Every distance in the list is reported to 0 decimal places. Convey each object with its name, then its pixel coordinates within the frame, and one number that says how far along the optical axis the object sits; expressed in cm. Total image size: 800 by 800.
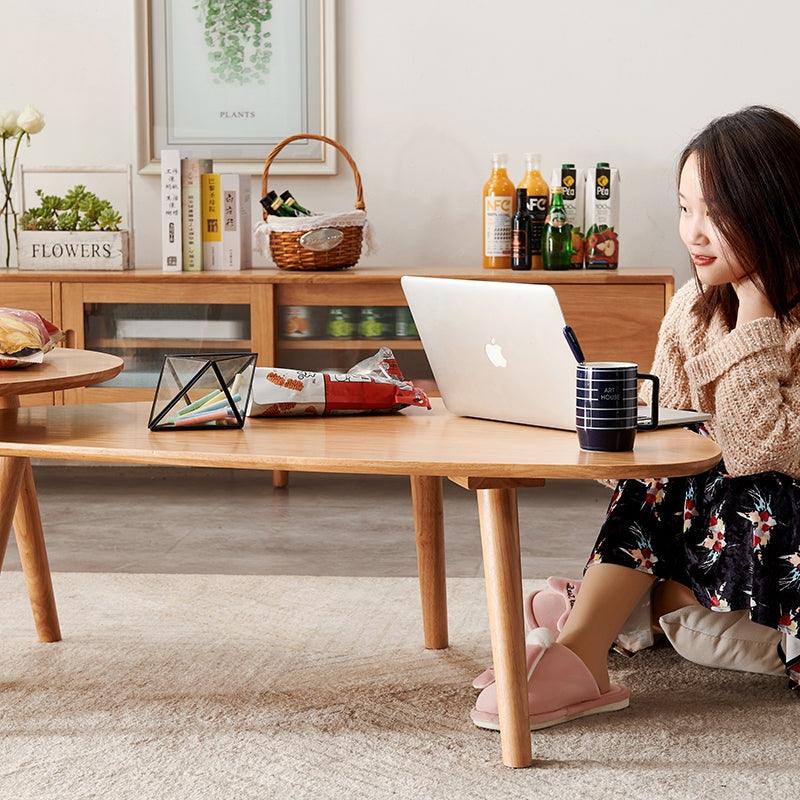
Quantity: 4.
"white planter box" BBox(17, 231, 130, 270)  335
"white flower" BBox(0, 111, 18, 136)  342
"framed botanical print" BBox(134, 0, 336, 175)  353
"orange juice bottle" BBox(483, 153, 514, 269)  333
